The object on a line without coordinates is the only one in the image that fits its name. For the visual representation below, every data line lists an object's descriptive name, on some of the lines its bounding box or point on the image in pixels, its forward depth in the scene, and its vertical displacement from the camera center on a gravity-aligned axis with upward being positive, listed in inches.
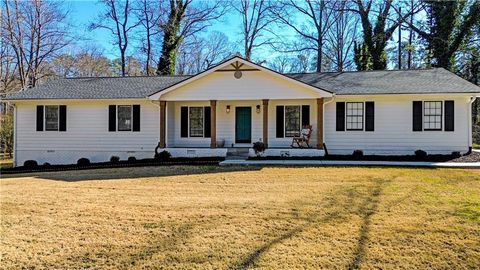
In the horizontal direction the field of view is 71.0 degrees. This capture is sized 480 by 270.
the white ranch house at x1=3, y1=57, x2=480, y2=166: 538.3 +37.1
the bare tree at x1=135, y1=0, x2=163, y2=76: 1120.2 +385.9
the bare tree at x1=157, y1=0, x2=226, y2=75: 1025.5 +368.8
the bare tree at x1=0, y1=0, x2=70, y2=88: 991.6 +312.1
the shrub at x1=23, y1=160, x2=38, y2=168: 594.2 -52.3
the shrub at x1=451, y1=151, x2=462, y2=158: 513.0 -28.0
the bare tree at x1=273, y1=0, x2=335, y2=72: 1156.5 +402.0
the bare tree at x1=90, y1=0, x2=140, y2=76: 1130.7 +381.3
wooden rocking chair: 558.6 -3.9
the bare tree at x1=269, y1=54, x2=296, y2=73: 1455.5 +316.5
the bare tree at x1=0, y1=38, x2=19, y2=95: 1023.4 +212.0
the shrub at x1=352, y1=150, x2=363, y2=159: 535.8 -29.1
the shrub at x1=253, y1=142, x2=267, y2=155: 530.9 -19.0
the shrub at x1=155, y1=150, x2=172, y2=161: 557.3 -33.1
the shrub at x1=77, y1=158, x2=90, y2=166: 585.8 -46.1
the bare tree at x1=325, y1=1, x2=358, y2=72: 1245.7 +352.2
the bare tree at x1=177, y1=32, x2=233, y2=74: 1343.5 +339.8
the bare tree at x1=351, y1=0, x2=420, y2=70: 1013.8 +336.4
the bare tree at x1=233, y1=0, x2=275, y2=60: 1190.3 +393.7
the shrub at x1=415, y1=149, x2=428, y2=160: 518.5 -28.1
